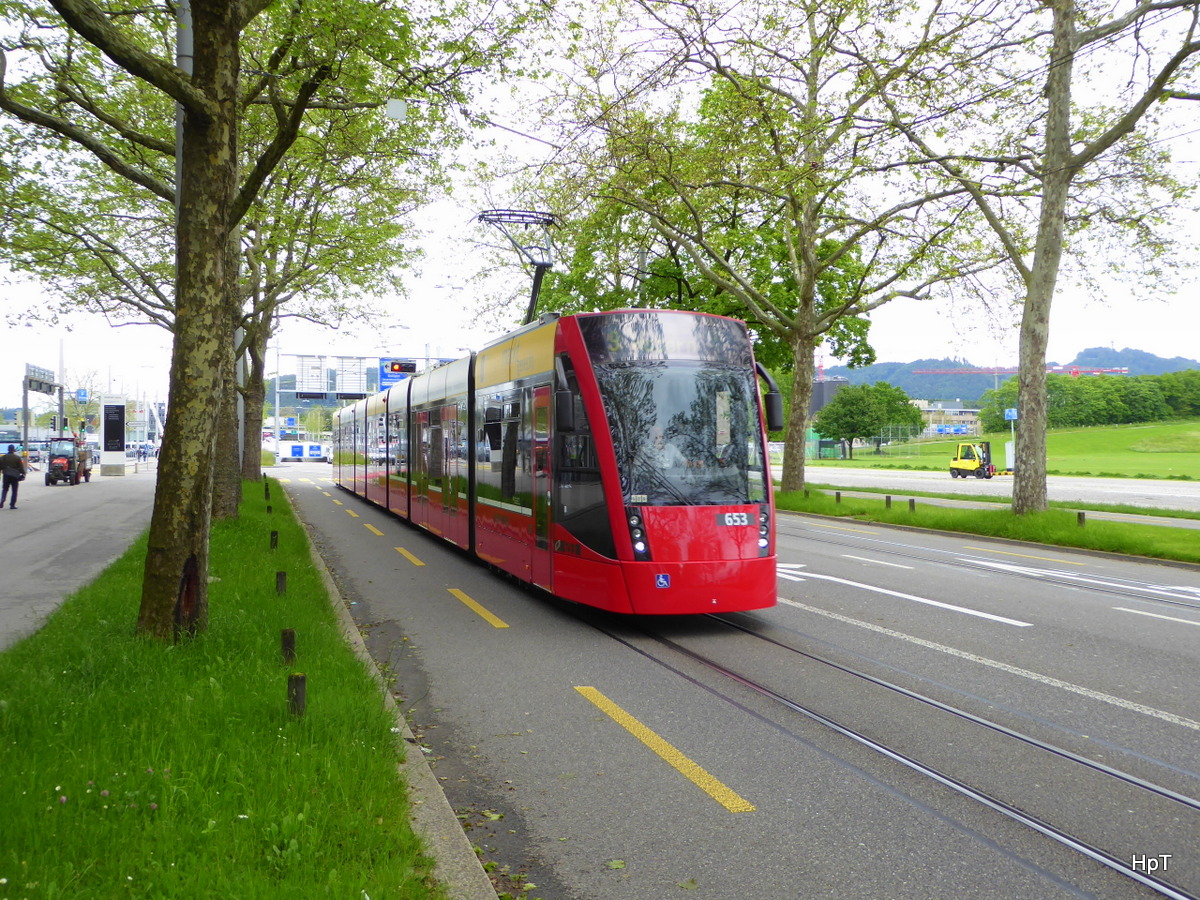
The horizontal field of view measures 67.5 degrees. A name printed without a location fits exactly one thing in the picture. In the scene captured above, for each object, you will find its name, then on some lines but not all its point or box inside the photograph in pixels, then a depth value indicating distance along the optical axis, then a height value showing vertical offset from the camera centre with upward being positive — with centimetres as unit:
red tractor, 3828 -85
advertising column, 4719 +34
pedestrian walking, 2520 -75
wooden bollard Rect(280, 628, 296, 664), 664 -150
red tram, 842 -23
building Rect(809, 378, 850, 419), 12850 +756
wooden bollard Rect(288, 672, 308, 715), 522 -146
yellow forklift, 4688 -110
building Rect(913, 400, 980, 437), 13748 +482
